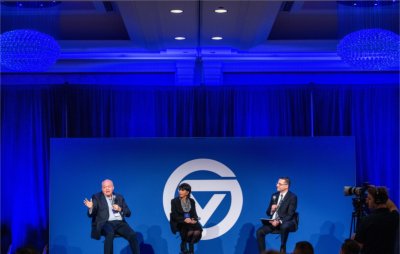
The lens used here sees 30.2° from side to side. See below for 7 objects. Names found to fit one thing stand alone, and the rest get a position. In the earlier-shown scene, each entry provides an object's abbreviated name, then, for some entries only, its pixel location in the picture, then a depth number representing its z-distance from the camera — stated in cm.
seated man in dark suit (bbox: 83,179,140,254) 973
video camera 817
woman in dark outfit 987
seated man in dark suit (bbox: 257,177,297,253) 991
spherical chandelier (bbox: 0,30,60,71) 853
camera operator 610
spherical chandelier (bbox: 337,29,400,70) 838
